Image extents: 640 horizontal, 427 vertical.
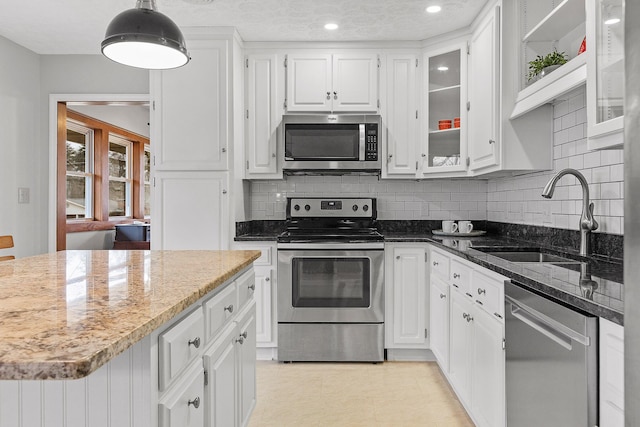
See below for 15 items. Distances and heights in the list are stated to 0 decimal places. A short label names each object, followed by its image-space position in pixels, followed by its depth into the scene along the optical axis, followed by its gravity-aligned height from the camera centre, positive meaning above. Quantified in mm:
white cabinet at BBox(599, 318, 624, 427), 1007 -386
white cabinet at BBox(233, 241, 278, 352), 3260 -587
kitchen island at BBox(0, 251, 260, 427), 756 -245
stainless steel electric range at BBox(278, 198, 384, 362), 3199 -632
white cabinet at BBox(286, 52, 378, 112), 3504 +1068
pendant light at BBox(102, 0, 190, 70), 1661 +683
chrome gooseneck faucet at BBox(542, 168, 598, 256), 1884 -17
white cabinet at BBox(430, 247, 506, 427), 1860 -631
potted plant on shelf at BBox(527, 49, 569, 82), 2152 +751
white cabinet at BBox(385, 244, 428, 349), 3244 -628
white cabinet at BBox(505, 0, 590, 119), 1908 +922
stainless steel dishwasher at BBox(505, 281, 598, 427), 1125 -459
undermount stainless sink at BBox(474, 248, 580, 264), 2153 -228
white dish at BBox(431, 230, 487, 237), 3350 -169
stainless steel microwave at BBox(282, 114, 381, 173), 3416 +545
